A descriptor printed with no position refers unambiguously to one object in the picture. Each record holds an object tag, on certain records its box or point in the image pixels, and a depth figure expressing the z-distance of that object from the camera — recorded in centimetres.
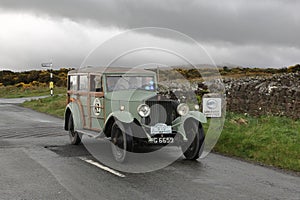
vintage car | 867
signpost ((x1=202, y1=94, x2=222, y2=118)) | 1143
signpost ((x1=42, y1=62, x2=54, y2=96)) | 2780
